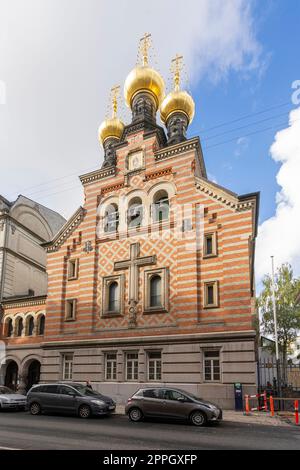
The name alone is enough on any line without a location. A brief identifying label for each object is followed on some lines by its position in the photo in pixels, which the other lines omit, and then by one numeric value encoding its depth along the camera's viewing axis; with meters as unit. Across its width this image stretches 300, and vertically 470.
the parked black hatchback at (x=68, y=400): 17.72
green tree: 33.25
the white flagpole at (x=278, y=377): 20.86
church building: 22.14
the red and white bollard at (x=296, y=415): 16.20
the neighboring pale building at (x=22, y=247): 33.62
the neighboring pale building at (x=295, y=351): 36.94
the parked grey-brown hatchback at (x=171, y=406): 15.64
